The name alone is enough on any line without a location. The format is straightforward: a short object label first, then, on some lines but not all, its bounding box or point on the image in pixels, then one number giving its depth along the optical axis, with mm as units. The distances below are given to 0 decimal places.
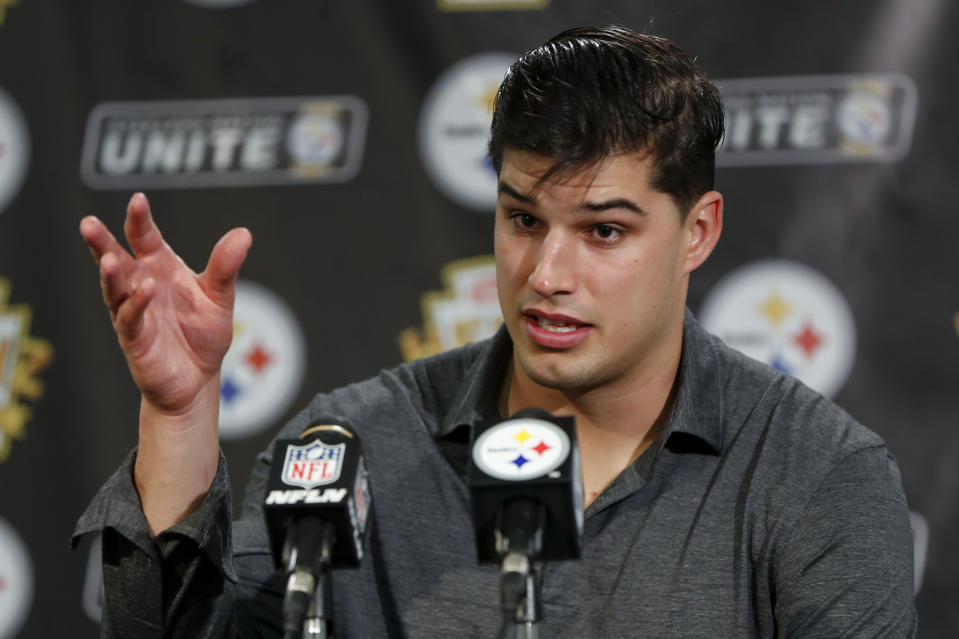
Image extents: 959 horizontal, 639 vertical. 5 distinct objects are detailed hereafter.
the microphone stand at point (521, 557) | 4755
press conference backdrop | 5445
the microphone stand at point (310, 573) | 4765
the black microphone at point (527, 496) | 4776
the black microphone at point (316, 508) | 4782
